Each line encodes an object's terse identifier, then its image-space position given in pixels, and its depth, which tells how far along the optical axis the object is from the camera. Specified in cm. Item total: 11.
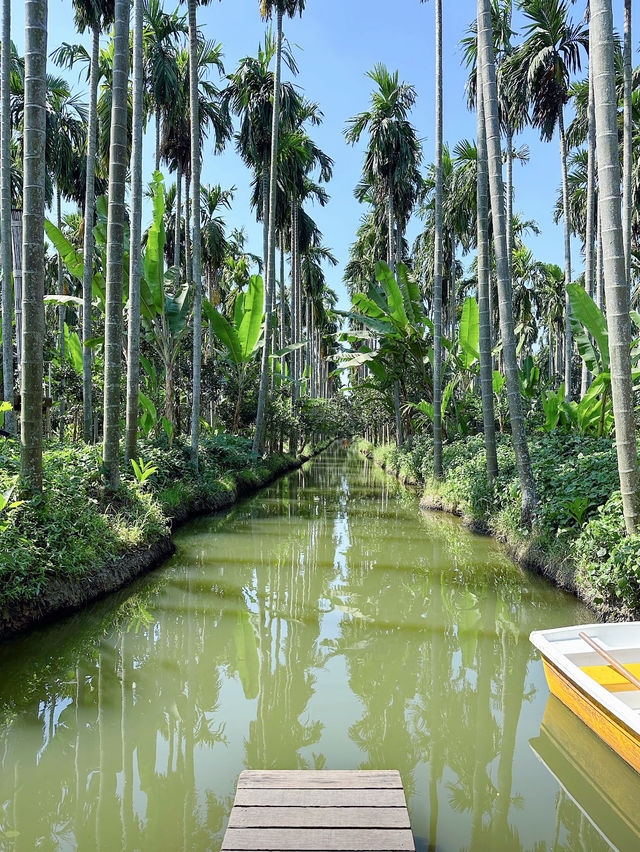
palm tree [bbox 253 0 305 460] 2006
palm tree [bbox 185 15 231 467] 1560
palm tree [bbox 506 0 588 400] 1609
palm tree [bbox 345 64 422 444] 2438
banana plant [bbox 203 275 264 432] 1795
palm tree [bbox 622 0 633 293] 1311
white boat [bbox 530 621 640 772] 404
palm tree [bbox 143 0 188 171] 1714
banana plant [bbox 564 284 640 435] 1095
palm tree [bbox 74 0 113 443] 1310
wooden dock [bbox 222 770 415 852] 298
